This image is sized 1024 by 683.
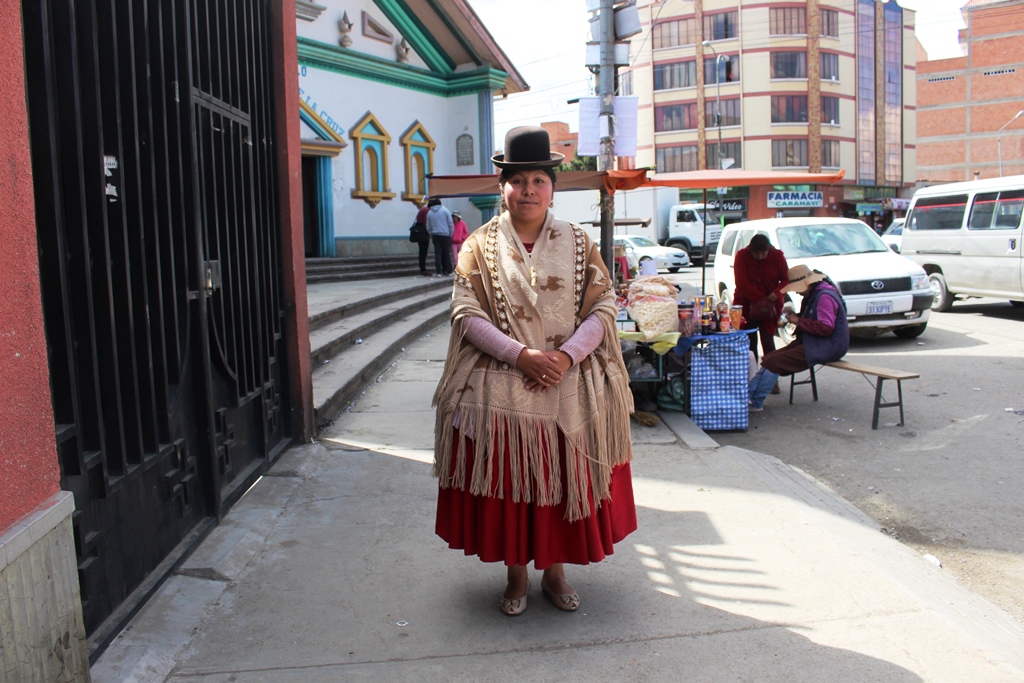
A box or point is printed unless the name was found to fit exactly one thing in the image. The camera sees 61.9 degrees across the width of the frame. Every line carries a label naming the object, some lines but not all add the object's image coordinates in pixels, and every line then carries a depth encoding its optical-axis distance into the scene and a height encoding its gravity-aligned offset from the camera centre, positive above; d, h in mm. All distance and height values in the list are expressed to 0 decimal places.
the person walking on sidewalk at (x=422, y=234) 15938 +345
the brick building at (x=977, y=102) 61906 +9812
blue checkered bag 6820 -1097
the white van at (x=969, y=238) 12461 -67
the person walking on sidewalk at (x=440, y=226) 15258 +458
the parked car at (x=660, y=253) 26730 -275
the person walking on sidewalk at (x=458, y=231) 16188 +377
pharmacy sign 47938 +2197
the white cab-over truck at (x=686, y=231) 32469 +474
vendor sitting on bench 7195 -782
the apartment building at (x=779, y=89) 50344 +9116
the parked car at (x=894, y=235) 21453 +45
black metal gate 2830 -27
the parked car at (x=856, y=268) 10828 -393
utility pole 9812 +1630
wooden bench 6785 -1103
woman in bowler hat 3115 -555
